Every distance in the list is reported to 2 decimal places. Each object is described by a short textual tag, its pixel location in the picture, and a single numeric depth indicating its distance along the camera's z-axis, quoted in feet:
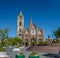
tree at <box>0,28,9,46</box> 46.28
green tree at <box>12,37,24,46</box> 107.33
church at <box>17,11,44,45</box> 143.67
